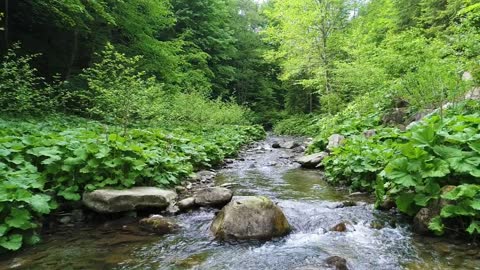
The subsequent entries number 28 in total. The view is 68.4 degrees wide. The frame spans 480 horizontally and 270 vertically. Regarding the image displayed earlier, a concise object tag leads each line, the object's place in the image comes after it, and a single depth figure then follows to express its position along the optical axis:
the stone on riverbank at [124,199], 5.08
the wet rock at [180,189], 6.76
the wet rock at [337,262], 3.73
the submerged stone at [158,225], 4.88
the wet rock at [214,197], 5.94
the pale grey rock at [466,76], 8.51
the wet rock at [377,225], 4.91
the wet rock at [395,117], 10.07
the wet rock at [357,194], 6.64
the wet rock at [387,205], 5.64
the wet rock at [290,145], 15.83
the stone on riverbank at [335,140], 10.26
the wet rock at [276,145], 16.06
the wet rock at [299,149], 14.32
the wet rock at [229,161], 10.93
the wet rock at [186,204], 5.76
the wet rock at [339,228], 4.87
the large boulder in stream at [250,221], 4.63
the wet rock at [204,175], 7.98
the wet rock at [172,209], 5.61
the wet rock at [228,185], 7.49
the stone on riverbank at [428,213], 4.50
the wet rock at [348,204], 5.90
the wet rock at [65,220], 5.01
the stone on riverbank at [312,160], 10.05
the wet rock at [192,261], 3.90
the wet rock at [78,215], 5.11
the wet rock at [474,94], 7.41
